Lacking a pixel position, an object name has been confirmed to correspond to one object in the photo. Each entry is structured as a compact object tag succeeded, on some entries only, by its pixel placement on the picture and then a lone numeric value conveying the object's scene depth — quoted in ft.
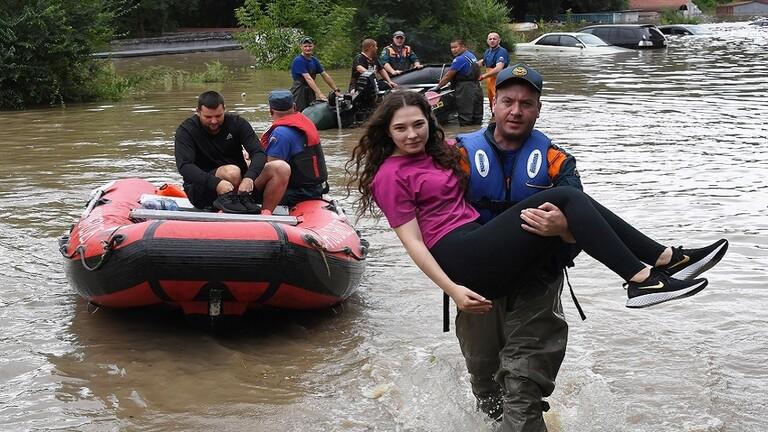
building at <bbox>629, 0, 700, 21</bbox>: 223.51
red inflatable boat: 19.61
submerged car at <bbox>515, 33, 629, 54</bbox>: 114.01
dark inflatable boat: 52.54
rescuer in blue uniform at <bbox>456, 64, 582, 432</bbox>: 13.17
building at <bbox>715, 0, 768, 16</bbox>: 284.41
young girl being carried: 12.31
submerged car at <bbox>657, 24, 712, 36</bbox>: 155.02
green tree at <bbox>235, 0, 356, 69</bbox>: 106.52
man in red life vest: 25.29
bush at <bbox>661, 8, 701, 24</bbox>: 202.90
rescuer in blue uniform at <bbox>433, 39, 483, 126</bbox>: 53.83
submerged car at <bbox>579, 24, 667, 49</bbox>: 120.26
